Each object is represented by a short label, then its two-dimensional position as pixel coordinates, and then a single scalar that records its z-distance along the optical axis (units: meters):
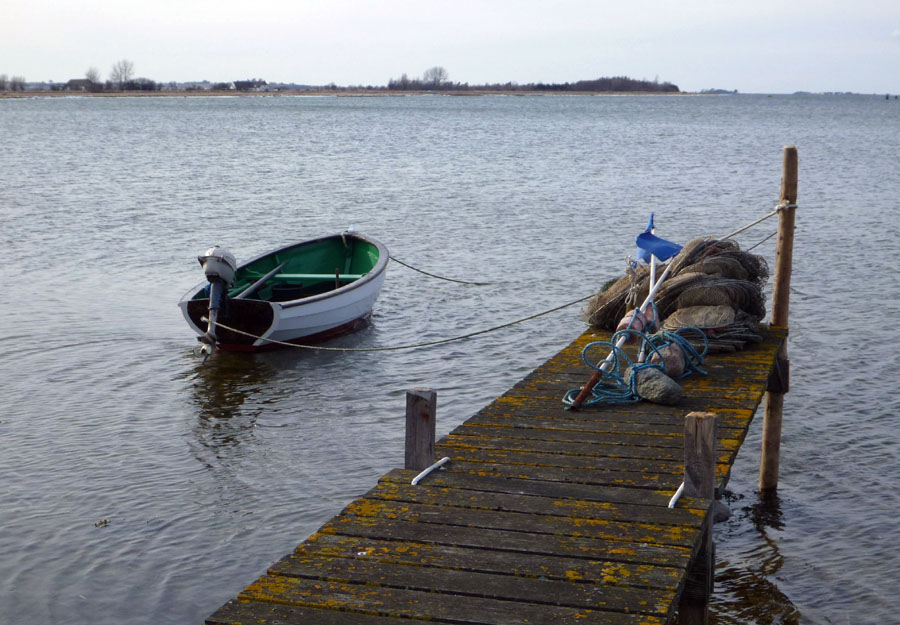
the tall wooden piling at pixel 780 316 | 9.20
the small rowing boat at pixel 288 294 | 13.05
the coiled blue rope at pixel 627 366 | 7.49
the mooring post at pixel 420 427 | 5.72
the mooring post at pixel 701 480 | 5.28
